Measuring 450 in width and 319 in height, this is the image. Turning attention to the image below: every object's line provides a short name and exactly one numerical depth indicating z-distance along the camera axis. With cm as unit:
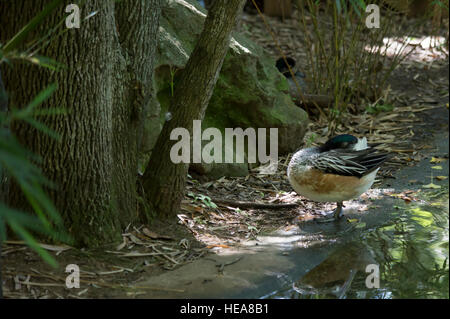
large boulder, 1140
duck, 959
